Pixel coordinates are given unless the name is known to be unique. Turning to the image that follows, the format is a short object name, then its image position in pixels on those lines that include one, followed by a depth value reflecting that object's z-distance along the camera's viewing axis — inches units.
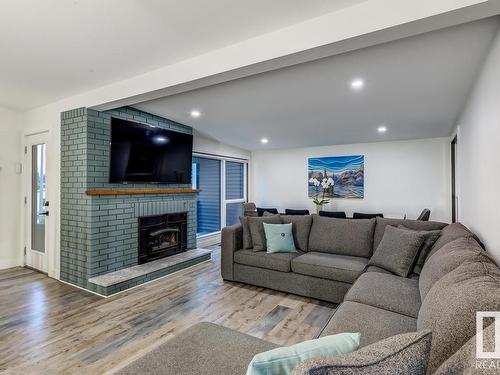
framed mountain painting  239.5
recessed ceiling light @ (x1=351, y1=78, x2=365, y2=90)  110.4
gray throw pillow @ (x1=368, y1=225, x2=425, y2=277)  100.8
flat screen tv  146.5
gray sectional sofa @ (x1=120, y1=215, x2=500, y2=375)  31.6
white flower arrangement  250.1
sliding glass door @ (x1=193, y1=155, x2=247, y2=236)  239.8
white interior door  163.3
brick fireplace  137.3
